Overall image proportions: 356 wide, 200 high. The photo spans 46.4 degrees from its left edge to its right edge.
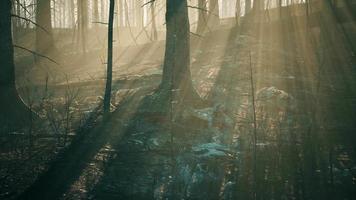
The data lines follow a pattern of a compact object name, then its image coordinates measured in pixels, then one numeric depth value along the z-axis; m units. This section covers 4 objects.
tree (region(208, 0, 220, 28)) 22.47
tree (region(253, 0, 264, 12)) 21.20
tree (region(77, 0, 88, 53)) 21.54
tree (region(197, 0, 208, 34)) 20.88
